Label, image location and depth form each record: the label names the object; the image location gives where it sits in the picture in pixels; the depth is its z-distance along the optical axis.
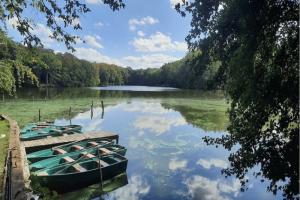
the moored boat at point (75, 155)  8.17
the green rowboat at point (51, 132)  12.09
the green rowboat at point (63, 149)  9.11
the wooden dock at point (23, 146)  5.35
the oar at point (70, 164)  7.73
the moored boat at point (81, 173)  7.18
